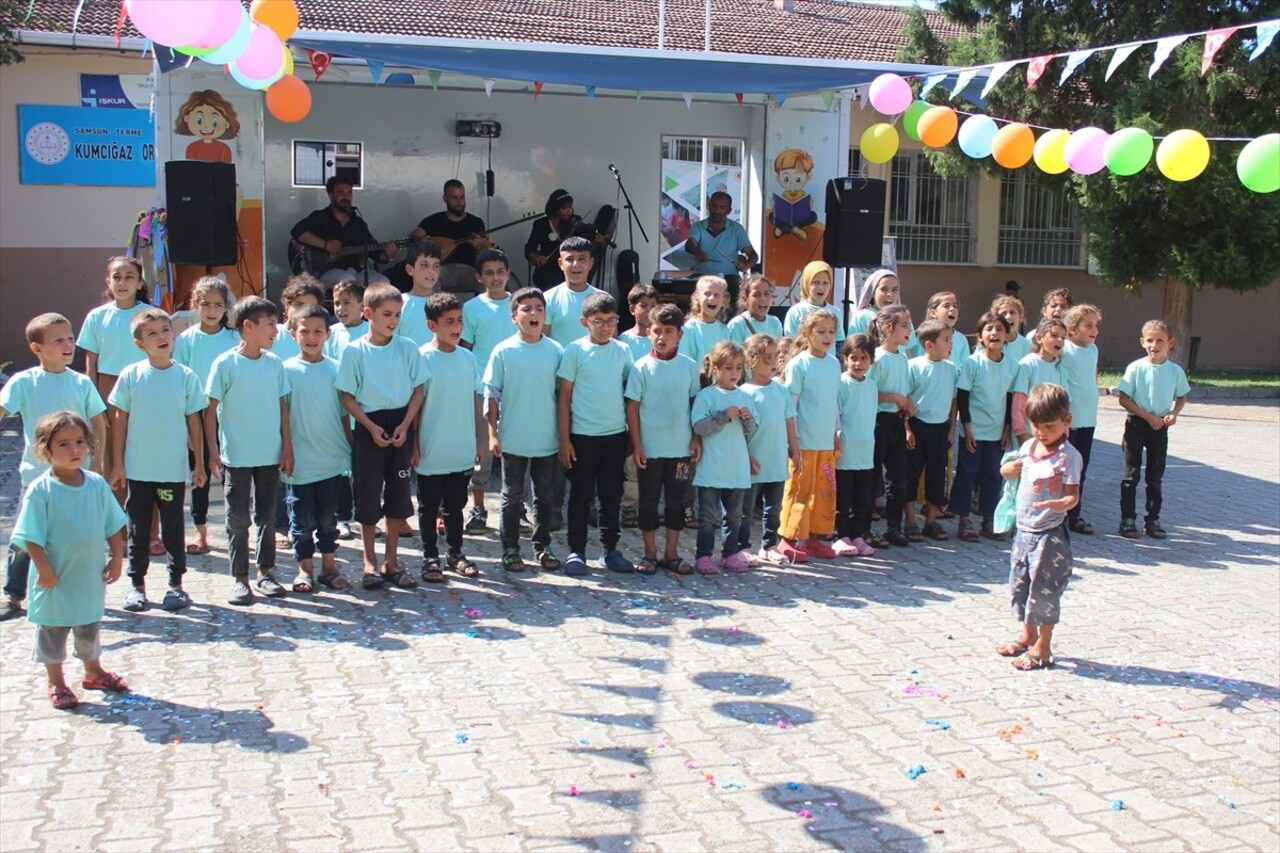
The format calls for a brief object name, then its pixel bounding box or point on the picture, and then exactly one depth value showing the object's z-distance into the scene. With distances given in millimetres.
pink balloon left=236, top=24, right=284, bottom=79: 7039
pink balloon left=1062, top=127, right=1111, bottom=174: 7406
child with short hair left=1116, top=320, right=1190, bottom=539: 8117
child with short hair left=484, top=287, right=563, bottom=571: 6773
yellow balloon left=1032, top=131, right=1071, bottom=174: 7891
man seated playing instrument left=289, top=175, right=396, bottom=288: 11500
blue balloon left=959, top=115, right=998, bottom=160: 8562
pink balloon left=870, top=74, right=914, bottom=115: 9164
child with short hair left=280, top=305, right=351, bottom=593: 6316
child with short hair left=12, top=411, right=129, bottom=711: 4609
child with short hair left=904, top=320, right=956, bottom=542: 7801
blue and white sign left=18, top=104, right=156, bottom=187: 15984
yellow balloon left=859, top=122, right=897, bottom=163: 10125
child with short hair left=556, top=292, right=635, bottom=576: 6820
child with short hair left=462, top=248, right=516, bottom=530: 7875
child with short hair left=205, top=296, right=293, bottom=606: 6117
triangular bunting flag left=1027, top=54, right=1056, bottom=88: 7832
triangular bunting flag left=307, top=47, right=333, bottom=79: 9073
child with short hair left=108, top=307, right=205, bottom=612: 5922
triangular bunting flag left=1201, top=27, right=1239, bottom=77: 6156
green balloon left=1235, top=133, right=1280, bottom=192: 5418
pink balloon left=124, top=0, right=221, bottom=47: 5567
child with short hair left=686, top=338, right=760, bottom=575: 6781
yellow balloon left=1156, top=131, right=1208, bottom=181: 6664
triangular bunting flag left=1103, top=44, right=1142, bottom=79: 7039
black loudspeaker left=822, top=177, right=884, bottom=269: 10648
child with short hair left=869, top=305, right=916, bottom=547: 7703
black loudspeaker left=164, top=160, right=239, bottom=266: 8680
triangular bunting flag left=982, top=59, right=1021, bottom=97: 8041
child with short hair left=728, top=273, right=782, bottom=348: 8094
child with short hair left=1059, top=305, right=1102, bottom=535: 8125
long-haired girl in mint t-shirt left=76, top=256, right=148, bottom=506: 6754
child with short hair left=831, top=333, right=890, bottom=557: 7410
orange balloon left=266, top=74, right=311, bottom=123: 8562
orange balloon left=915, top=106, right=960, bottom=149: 8914
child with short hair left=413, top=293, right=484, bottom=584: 6527
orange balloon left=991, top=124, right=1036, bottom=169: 8336
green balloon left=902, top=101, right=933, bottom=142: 9758
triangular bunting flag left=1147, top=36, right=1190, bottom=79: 6369
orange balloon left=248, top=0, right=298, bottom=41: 7598
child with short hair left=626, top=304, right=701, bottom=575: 6824
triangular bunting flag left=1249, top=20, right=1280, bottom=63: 5457
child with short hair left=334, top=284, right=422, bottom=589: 6355
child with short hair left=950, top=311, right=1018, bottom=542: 7961
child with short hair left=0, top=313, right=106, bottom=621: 5660
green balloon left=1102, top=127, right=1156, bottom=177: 7043
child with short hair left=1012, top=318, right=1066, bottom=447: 7914
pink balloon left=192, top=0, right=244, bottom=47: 5902
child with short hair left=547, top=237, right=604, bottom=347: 7777
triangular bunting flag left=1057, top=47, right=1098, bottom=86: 7451
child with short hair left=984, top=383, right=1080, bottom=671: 5477
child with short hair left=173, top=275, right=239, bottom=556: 6668
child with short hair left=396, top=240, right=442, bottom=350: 7734
